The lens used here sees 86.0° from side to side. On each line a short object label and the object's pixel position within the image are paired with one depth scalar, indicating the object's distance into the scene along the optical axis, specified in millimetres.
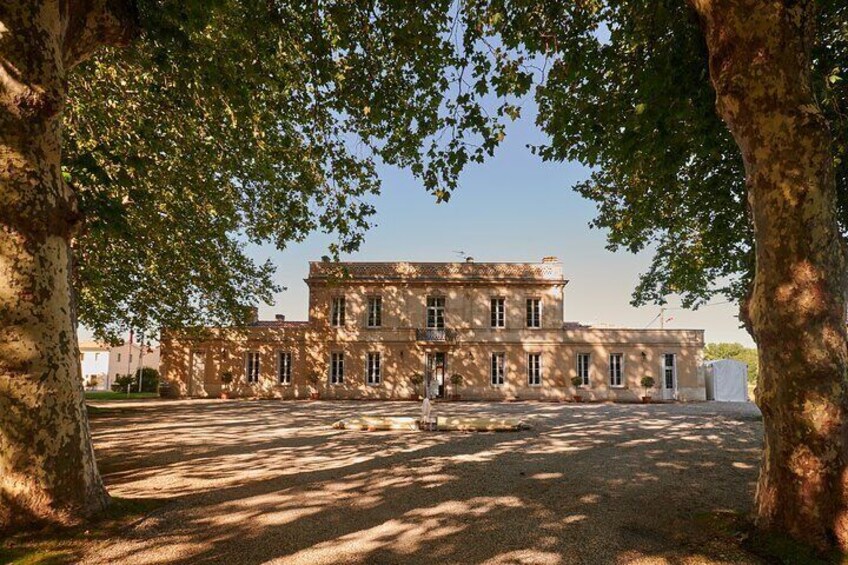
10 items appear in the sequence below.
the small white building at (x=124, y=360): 49194
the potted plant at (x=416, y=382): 24625
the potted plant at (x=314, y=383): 24677
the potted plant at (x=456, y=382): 24484
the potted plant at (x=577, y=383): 24094
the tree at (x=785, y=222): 3404
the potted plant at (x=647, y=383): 23922
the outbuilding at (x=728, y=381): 24875
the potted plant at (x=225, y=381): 25016
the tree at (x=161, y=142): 3668
